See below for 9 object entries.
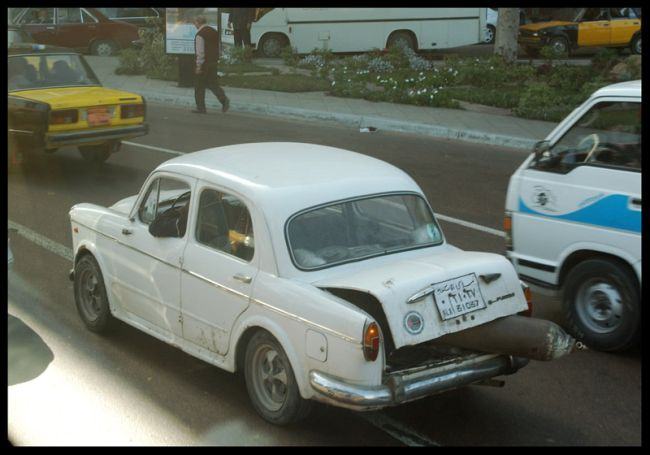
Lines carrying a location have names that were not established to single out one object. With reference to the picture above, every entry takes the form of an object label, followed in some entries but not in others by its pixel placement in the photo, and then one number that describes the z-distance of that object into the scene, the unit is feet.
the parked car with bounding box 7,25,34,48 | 52.60
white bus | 92.38
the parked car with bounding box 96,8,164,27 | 99.09
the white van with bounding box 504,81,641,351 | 22.26
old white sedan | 17.22
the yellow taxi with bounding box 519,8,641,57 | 92.58
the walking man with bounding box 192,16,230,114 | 62.18
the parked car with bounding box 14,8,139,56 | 96.12
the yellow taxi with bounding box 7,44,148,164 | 40.86
